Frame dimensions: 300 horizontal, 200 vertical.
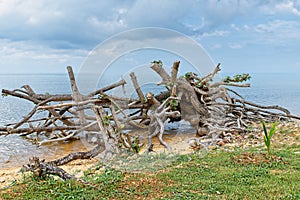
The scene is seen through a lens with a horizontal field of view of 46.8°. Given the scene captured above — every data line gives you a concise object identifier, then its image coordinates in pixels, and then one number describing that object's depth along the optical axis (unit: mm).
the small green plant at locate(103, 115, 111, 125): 7816
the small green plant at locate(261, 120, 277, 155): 6680
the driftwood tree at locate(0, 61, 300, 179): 9578
